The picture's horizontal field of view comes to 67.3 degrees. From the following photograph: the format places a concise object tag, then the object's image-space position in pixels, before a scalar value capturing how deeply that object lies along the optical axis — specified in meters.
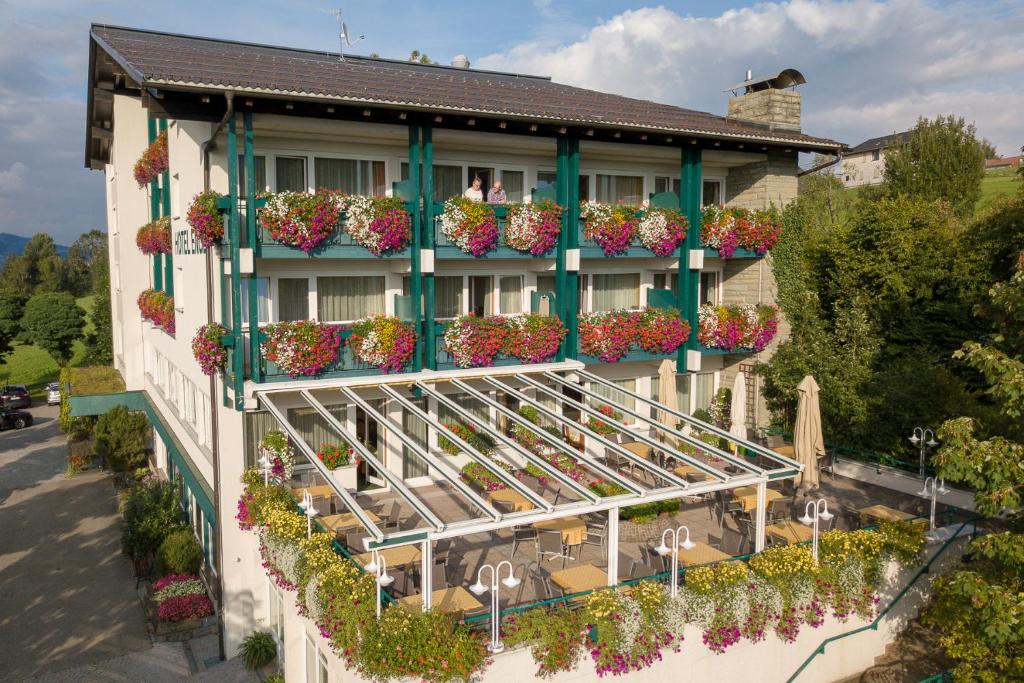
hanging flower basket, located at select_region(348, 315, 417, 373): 16.41
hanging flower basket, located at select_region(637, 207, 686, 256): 20.09
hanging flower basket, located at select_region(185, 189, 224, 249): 15.00
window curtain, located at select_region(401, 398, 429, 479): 18.50
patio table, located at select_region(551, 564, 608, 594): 11.96
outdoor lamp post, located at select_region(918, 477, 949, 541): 15.03
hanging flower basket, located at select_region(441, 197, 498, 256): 17.25
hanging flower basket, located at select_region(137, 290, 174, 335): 21.52
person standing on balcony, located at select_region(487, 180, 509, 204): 18.77
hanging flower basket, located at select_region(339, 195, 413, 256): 16.12
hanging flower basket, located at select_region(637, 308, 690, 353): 20.22
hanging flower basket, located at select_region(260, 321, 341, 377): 15.56
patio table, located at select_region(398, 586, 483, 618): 11.07
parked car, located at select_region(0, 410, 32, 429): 42.72
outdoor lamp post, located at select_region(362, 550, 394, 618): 10.47
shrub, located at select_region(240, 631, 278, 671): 15.72
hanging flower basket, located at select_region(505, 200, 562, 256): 17.98
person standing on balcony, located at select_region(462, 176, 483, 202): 18.22
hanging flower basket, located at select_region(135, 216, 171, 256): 20.83
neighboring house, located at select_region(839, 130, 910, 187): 80.62
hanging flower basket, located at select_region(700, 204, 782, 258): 21.25
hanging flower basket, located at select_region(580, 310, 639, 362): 19.30
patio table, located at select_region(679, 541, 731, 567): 12.92
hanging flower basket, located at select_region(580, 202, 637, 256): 19.25
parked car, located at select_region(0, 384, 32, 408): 44.24
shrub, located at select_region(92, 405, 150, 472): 27.25
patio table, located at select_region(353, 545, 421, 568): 12.54
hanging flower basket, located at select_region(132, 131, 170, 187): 19.55
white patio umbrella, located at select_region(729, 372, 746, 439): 18.41
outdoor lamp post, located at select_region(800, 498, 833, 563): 12.98
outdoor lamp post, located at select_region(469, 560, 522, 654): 10.63
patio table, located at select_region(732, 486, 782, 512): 15.88
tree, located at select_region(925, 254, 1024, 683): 10.49
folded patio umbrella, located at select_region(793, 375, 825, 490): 15.68
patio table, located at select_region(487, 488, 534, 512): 15.80
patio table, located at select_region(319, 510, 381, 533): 14.02
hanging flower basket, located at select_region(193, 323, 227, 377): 15.59
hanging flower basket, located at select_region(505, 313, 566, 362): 18.16
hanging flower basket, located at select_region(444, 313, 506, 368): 17.42
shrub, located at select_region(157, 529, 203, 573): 19.39
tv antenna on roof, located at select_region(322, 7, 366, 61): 21.23
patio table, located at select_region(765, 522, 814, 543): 14.21
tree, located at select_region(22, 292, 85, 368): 53.50
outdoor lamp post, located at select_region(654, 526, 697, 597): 11.78
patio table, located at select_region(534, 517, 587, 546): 13.92
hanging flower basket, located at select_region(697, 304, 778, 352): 21.39
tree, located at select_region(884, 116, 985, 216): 38.78
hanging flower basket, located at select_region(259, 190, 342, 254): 15.20
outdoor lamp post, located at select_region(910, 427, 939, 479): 17.79
